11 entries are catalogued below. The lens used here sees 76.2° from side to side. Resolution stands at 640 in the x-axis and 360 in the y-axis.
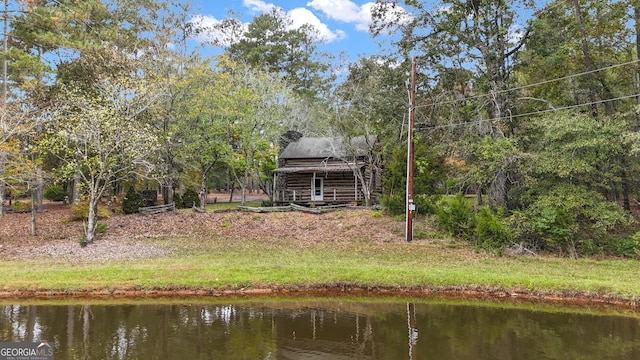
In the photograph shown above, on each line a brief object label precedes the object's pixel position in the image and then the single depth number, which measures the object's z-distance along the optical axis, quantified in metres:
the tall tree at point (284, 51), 50.16
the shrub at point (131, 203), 25.77
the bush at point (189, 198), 32.12
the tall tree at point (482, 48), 20.28
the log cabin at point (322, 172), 29.34
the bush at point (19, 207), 26.62
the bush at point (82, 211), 22.66
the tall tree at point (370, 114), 23.92
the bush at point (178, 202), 31.10
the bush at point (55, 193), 34.12
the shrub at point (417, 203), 21.77
